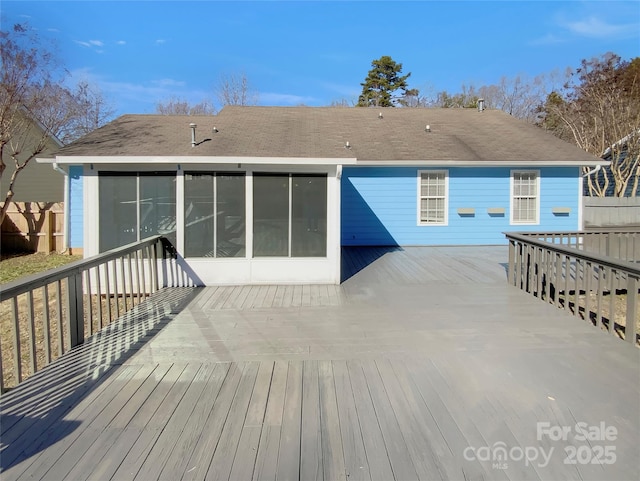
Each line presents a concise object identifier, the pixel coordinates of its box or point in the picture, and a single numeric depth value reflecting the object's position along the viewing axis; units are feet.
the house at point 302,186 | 19.92
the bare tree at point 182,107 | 86.28
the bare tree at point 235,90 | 83.87
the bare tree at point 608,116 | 53.16
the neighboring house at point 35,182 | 44.70
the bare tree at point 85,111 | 47.39
